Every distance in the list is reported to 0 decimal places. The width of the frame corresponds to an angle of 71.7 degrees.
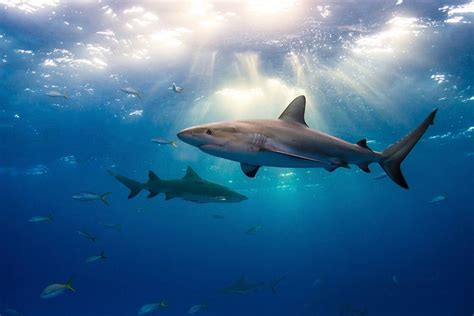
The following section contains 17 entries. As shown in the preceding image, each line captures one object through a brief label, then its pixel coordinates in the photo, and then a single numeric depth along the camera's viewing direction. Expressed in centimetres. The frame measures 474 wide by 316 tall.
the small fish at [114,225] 1555
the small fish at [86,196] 1096
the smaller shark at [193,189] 820
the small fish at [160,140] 1135
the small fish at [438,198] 1664
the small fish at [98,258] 1302
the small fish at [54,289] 1052
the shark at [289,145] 363
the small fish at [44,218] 1296
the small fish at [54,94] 1181
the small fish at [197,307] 1424
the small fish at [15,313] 1572
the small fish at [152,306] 1272
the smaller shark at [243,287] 1784
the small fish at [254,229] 1755
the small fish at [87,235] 1259
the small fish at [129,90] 1081
